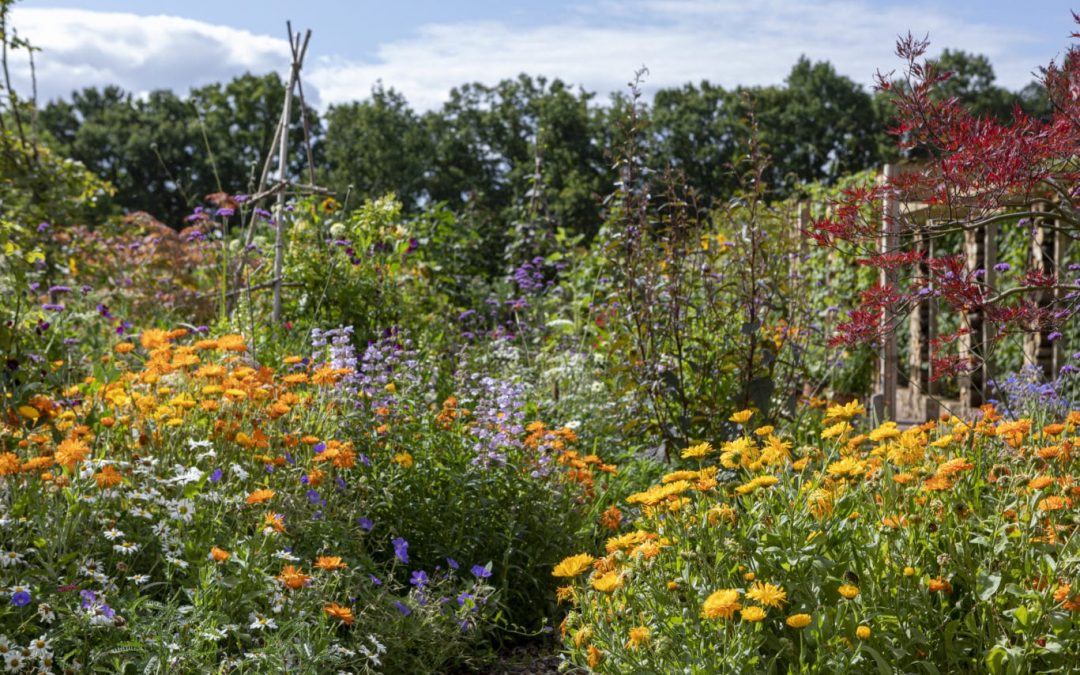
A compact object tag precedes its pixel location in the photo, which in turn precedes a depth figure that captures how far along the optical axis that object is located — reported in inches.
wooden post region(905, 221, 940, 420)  319.5
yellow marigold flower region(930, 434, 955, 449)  103.2
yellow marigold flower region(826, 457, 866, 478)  95.4
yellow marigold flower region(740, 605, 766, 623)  79.4
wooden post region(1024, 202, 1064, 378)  259.0
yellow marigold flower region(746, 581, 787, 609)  83.1
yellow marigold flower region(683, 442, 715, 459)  99.7
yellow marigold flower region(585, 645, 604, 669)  91.2
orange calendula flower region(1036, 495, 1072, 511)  94.0
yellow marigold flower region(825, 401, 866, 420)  115.0
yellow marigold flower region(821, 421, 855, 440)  106.7
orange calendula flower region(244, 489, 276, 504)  107.6
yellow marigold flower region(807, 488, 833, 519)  97.6
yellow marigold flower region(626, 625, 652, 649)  85.8
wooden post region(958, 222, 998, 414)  272.8
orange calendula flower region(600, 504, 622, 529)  136.2
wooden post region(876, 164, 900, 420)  267.7
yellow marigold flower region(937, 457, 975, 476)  95.7
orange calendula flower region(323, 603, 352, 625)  97.9
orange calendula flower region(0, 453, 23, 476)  108.9
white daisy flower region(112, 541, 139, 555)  104.8
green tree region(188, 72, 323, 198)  1212.5
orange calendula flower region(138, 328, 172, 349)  155.0
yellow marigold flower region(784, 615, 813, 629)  80.0
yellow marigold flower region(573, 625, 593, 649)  93.6
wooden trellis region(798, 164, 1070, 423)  265.7
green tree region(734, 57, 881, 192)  1190.3
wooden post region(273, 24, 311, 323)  216.1
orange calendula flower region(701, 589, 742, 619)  79.3
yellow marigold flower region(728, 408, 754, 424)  108.0
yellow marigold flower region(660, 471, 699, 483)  96.3
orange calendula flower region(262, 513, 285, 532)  107.1
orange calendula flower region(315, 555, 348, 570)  101.3
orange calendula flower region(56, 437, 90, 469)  111.0
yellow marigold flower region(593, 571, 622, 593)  88.6
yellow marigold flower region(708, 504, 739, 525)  93.8
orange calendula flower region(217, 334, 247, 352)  143.3
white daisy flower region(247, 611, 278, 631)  98.1
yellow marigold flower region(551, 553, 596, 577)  98.3
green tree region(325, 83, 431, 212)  1118.4
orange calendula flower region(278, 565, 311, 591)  98.2
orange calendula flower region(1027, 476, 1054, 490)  94.0
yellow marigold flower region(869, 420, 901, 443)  100.3
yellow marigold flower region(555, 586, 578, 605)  105.8
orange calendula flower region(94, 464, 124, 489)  109.2
